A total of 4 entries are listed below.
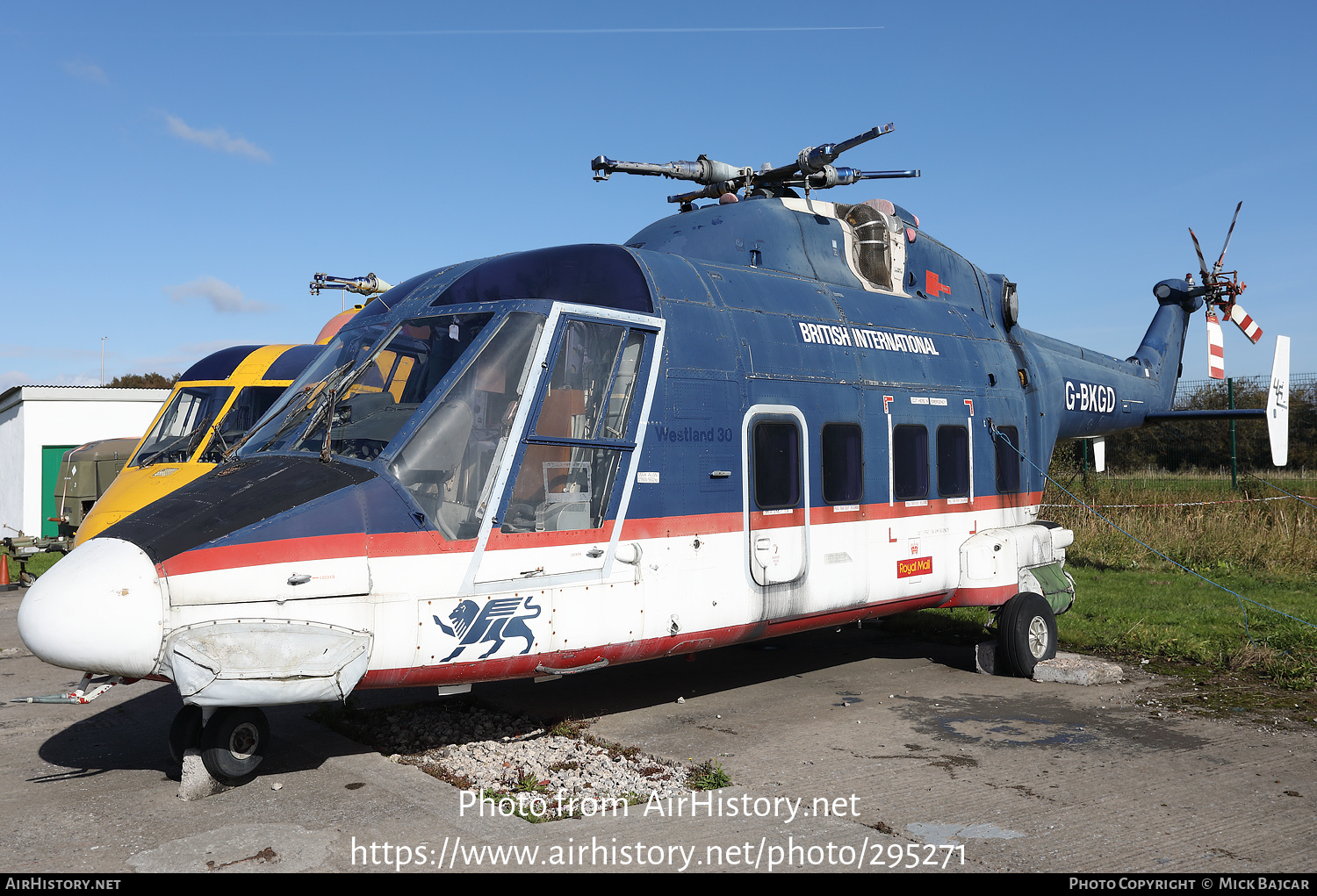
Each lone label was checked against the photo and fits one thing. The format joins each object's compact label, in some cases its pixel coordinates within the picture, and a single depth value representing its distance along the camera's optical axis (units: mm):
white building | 23844
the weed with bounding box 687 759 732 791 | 5344
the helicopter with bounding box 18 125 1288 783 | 4594
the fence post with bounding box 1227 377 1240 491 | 17703
